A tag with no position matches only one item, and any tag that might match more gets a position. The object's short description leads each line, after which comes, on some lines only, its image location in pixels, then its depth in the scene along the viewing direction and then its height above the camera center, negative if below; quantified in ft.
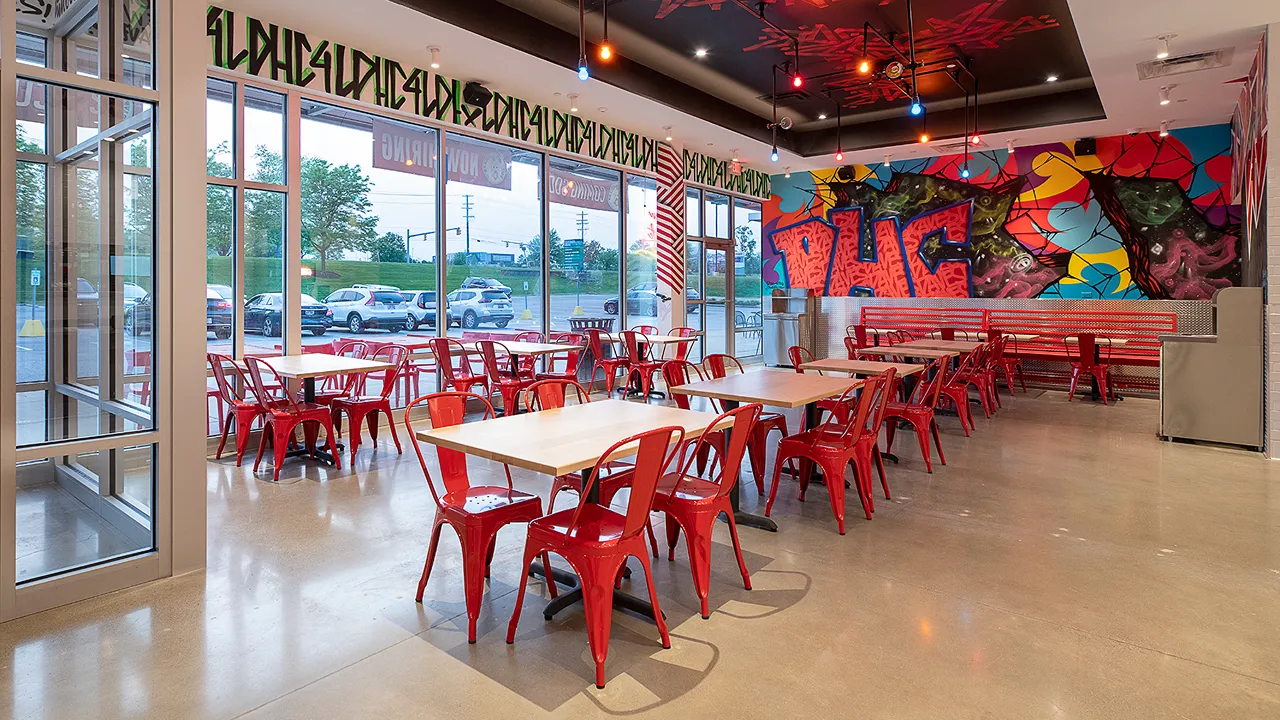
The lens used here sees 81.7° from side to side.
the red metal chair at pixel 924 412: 19.24 -1.60
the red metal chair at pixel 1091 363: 31.83 -0.60
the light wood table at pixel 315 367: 18.57 -0.43
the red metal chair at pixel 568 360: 27.20 -0.38
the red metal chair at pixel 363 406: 20.20 -1.53
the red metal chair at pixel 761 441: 17.07 -2.12
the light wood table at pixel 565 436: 9.36 -1.23
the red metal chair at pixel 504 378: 23.85 -0.93
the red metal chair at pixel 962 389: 24.11 -1.29
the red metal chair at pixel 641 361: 29.09 -0.43
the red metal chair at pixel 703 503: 10.64 -2.25
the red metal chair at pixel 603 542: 8.79 -2.38
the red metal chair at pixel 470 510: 9.90 -2.22
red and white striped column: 39.34 +6.24
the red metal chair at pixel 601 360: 30.50 -0.39
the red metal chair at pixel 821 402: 18.66 -1.43
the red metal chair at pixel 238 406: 19.10 -1.44
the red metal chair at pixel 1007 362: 32.94 -0.58
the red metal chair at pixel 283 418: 18.25 -1.70
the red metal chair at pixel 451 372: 24.76 -0.74
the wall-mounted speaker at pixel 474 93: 27.68 +9.67
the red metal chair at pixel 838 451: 14.40 -2.01
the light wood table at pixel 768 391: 14.52 -0.85
